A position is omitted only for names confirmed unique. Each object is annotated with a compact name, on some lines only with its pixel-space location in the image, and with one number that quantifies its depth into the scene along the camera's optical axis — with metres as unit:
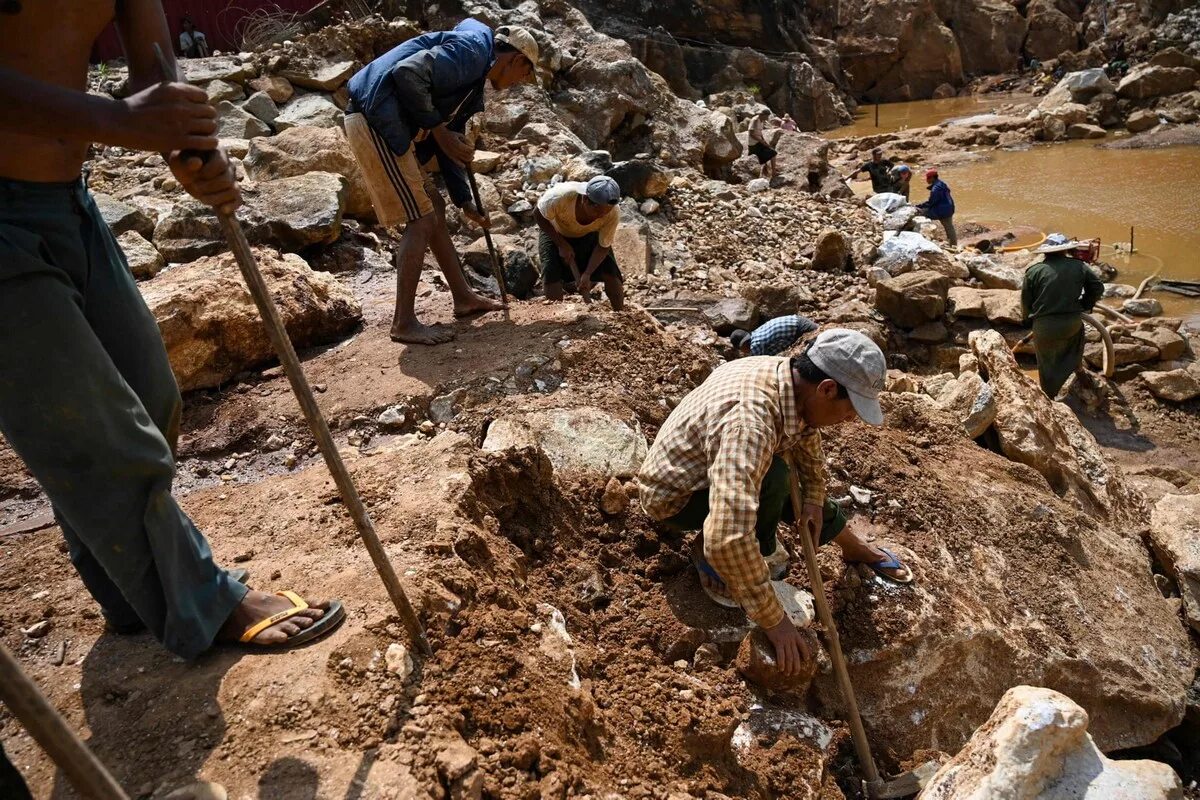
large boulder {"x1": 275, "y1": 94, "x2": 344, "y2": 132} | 8.25
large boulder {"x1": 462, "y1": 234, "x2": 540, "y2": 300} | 5.64
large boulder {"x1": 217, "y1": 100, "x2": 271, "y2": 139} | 7.81
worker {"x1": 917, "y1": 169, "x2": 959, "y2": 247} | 10.00
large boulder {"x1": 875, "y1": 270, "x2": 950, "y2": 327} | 7.10
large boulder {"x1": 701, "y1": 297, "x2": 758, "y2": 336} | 6.12
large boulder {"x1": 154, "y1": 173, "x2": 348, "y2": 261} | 5.07
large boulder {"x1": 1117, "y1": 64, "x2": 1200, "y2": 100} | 17.33
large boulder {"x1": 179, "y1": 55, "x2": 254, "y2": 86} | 8.66
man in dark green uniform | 6.04
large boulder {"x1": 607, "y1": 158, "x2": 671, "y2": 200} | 8.56
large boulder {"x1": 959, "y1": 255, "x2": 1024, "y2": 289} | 8.29
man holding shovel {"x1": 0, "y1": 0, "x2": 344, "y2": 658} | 1.46
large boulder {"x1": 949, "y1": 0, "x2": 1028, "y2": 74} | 25.62
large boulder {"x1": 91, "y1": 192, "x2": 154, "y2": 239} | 5.08
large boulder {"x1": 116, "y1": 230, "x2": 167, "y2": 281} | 4.65
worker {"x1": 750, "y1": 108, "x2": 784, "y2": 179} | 11.61
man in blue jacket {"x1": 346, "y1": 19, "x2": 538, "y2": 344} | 3.74
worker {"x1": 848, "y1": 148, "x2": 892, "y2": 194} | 11.76
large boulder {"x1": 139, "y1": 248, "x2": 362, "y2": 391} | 3.63
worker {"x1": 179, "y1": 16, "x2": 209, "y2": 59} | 11.17
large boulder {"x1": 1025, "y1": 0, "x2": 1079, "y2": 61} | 25.22
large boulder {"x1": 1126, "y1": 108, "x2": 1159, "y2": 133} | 16.39
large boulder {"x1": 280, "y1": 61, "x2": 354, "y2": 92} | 9.02
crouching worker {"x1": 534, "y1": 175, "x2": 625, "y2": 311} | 4.96
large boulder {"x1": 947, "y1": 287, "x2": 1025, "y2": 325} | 7.23
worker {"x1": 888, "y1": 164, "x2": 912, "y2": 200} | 11.44
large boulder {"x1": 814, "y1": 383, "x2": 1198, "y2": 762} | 2.82
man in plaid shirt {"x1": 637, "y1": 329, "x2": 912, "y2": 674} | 2.25
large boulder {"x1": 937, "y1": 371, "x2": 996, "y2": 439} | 4.51
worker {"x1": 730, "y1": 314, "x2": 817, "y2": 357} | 4.74
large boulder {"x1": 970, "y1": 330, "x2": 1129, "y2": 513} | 4.34
